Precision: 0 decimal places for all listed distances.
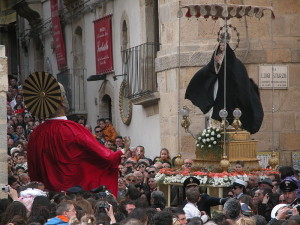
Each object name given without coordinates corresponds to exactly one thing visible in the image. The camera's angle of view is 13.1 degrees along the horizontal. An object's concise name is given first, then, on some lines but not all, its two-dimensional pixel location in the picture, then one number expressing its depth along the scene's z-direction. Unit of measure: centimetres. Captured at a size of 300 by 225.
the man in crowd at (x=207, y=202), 1671
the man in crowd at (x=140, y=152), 2436
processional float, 2025
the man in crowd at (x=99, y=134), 2797
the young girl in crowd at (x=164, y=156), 2334
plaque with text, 2425
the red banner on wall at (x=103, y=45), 3056
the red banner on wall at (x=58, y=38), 3566
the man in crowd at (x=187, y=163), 2098
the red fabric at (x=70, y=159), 1945
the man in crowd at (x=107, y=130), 2869
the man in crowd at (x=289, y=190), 1616
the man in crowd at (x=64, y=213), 1321
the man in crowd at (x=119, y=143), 2595
